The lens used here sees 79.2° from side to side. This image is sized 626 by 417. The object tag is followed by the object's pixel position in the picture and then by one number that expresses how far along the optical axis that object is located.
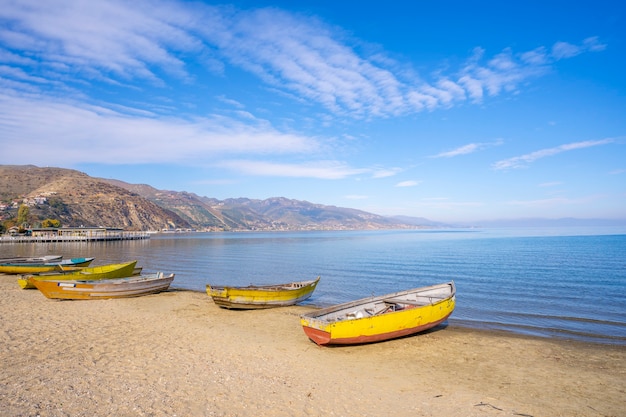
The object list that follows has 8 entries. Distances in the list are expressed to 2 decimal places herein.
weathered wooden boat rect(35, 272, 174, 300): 20.61
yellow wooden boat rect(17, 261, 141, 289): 23.64
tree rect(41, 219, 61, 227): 118.88
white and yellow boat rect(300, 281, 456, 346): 13.72
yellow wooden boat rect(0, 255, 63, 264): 35.72
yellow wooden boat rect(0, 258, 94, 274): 29.89
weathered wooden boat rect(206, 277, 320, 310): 20.08
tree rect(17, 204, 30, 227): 120.53
